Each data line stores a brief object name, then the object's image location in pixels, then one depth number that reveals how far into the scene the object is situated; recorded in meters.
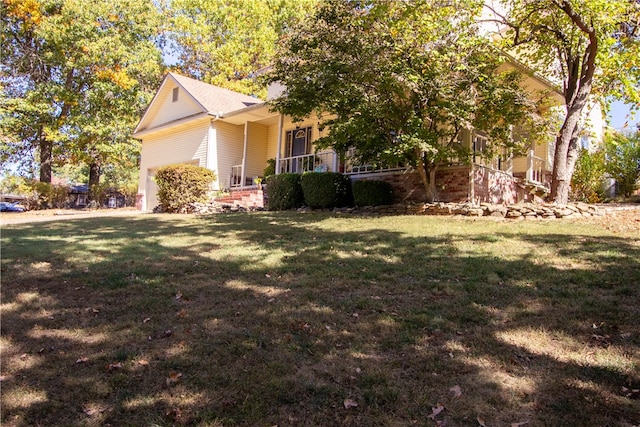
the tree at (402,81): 9.16
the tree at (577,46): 9.09
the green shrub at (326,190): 12.09
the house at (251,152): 11.66
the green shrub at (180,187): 13.85
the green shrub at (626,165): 14.41
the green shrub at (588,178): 14.22
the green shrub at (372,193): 11.45
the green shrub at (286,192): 12.99
